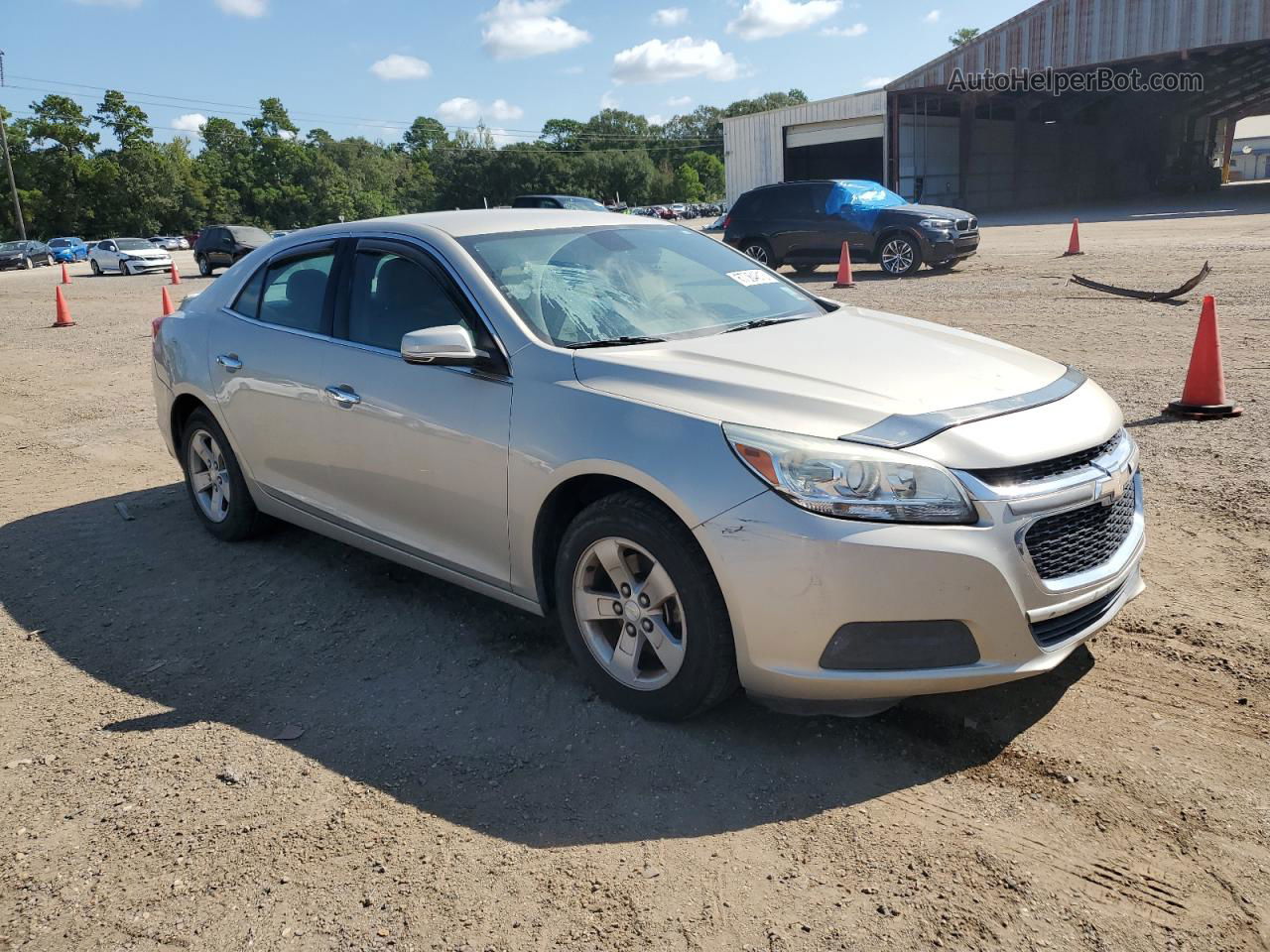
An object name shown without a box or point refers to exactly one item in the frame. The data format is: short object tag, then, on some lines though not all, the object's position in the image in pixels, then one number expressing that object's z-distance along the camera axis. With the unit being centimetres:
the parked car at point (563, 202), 2430
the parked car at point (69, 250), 5944
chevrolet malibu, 298
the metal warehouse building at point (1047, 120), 3722
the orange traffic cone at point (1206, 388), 694
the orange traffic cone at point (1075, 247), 1983
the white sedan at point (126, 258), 4003
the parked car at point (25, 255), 5309
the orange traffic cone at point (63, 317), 1914
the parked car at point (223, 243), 3338
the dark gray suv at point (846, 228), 1884
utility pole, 6731
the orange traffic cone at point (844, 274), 1762
